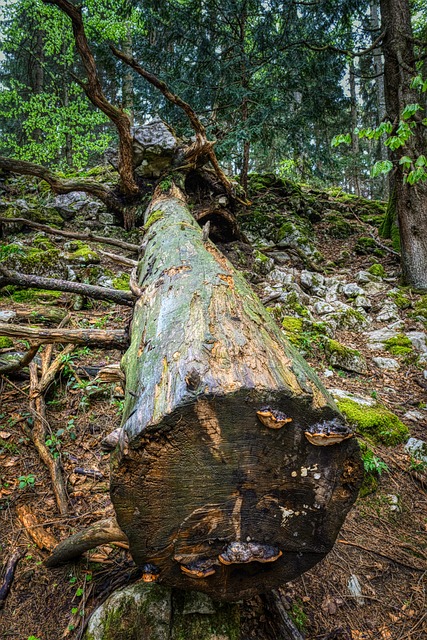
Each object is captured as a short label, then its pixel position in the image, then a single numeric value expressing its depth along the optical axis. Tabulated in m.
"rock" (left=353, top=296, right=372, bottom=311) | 6.31
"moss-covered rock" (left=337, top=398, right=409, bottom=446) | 3.38
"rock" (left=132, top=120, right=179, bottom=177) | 6.38
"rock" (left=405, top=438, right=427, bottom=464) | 3.22
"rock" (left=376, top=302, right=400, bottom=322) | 5.96
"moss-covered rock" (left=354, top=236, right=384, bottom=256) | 8.49
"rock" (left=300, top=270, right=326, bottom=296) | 6.86
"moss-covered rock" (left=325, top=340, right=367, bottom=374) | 4.72
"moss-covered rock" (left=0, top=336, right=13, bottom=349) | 3.85
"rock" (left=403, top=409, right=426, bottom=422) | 3.78
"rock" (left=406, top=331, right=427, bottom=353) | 5.11
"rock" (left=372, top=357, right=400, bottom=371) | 4.78
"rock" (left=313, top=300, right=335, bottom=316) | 6.12
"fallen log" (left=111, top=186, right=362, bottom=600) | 1.27
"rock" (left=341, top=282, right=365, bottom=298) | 6.61
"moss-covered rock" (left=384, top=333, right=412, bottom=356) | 5.05
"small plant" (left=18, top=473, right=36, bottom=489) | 2.56
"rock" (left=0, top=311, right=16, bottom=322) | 4.23
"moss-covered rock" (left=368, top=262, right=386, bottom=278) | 7.39
